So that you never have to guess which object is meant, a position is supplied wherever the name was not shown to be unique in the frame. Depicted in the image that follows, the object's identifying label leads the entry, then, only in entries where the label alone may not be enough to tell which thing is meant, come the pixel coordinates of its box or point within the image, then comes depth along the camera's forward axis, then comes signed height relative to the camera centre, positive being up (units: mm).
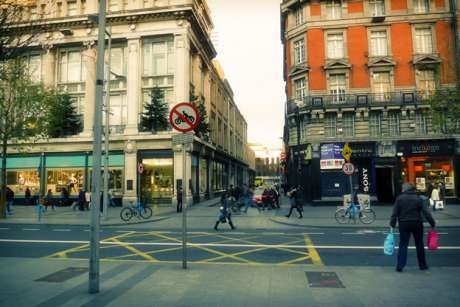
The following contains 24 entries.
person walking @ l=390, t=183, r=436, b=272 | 6957 -983
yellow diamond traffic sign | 16328 +1344
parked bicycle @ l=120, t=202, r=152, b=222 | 18406 -1753
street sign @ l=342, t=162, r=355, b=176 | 16078 +519
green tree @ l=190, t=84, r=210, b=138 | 30955 +6195
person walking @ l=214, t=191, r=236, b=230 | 14383 -1331
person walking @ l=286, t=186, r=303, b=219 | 18095 -1194
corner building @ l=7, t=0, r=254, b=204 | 28219 +8664
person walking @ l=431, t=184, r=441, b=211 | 21016 -1225
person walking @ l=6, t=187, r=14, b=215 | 22116 -970
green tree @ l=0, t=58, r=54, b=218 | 19797 +4910
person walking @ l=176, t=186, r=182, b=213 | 23700 -1412
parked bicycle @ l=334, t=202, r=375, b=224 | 16094 -1817
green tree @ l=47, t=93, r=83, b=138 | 28266 +5737
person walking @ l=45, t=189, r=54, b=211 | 24939 -1200
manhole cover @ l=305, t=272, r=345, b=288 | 6039 -1989
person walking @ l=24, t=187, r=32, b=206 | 27172 -944
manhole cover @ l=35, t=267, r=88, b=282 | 6543 -1939
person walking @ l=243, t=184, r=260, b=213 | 23352 -1114
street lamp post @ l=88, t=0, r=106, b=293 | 5504 -280
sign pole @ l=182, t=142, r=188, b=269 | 6875 -653
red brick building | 26406 +7026
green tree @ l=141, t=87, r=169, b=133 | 27672 +5796
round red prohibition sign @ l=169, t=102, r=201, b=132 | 7062 +1400
